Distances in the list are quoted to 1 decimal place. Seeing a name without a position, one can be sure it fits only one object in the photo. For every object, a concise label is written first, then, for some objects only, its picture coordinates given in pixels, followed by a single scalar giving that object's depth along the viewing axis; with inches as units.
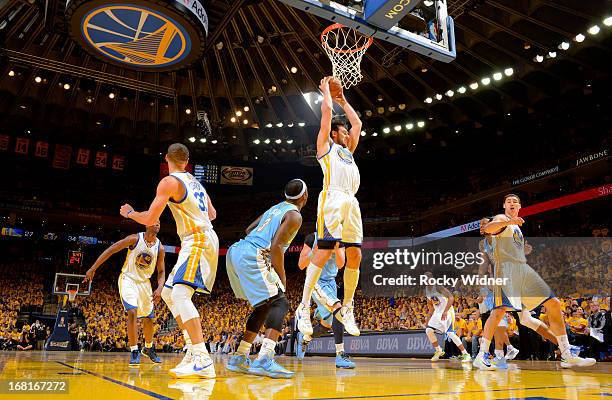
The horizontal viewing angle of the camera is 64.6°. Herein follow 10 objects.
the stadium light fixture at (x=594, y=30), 601.5
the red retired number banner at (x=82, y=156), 1093.1
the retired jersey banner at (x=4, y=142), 1018.7
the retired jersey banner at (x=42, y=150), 1045.8
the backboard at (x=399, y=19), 275.1
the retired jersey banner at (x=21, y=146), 1031.0
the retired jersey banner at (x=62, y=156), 1074.1
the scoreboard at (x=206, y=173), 1138.0
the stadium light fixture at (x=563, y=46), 639.8
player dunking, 197.9
